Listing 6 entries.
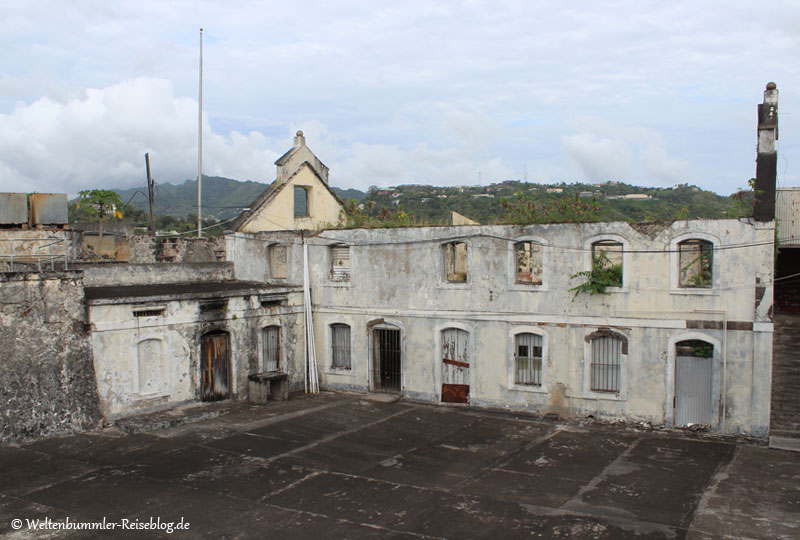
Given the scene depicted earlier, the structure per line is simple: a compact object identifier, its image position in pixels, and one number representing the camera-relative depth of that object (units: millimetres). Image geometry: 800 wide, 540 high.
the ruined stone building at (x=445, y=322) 17266
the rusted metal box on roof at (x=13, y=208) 22875
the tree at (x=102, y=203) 33875
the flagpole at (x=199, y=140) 29588
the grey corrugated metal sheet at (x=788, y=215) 18094
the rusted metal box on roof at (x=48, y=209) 23547
